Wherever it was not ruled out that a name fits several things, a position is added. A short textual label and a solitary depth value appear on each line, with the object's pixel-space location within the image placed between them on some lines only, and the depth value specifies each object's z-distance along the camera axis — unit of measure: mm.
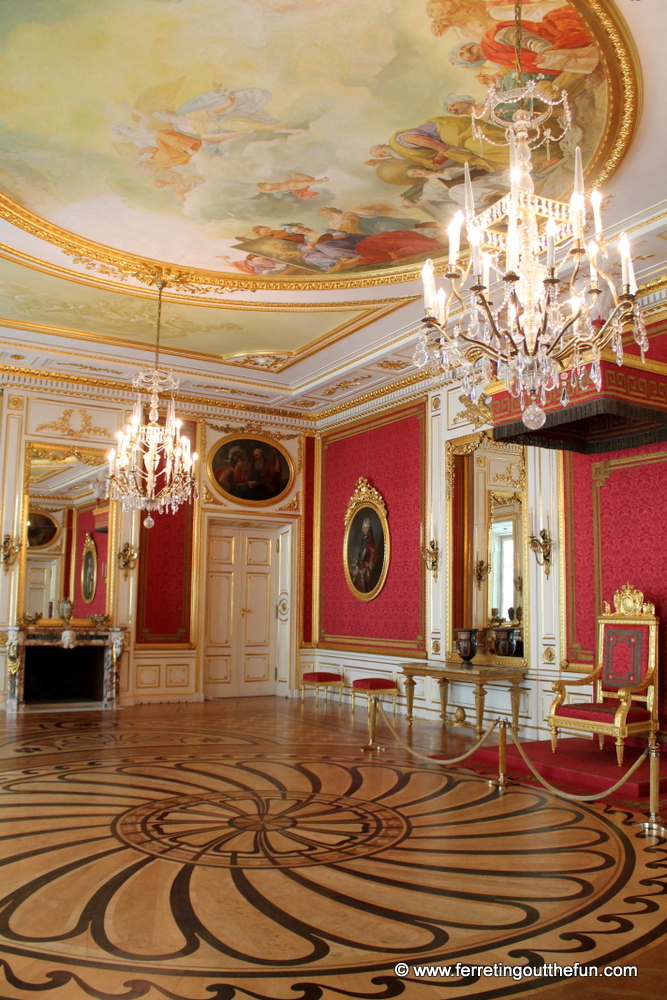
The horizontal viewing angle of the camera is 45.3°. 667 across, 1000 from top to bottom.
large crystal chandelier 4461
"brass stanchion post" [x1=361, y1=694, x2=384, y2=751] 7367
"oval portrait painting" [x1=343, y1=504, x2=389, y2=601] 11130
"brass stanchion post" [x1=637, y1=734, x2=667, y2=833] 4809
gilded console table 8297
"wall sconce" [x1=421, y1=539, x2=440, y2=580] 10000
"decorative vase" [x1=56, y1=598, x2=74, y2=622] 10469
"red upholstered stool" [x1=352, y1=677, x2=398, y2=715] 9758
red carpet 5633
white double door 12180
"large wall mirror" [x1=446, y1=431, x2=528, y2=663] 9547
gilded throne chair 6449
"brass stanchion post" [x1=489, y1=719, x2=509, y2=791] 5859
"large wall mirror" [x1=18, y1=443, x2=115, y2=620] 10414
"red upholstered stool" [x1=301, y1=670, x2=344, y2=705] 11250
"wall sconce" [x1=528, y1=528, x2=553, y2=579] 8305
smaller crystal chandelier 7953
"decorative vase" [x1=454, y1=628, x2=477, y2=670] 9125
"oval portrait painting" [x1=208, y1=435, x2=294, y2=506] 12070
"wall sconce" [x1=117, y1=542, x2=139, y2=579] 10984
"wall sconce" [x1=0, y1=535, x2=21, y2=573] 10172
